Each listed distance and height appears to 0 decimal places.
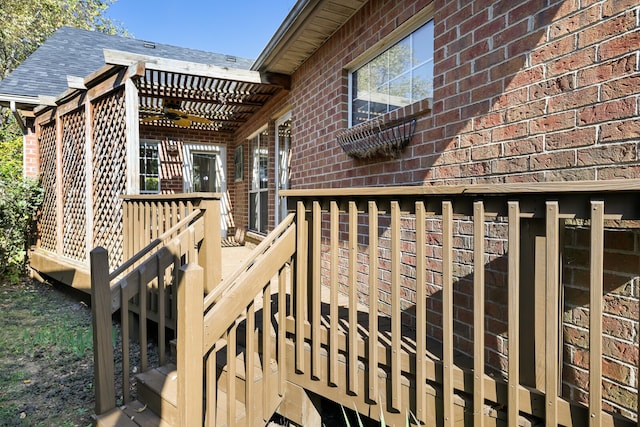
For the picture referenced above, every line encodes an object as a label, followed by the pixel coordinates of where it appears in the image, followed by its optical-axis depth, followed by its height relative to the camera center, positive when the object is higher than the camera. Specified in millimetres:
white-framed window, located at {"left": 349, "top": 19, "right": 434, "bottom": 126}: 2887 +1099
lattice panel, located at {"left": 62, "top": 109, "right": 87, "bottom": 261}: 5734 +297
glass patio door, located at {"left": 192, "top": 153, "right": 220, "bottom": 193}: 9062 +777
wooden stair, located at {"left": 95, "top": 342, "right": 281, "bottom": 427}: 2139 -1181
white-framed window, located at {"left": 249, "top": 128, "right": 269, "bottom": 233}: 6973 +393
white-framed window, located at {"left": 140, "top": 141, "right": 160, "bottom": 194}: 8539 +852
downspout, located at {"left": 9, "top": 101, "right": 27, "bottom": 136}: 6570 +1664
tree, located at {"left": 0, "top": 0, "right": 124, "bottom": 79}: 13914 +7290
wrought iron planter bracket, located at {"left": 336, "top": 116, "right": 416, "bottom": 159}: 2875 +549
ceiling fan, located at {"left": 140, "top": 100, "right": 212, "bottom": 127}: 6219 +1570
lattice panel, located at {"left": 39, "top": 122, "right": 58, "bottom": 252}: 6621 +357
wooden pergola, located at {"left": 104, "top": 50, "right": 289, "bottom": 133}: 4586 +1740
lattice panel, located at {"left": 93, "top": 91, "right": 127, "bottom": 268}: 4879 +456
